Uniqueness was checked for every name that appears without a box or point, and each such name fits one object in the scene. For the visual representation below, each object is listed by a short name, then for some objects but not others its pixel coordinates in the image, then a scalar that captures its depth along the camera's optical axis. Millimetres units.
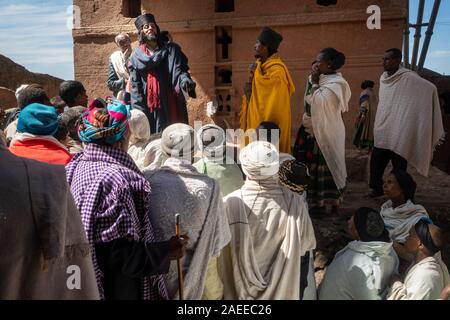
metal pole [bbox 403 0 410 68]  12898
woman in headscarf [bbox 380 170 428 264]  4200
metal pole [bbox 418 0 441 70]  11430
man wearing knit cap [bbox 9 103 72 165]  3061
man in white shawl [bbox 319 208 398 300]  3424
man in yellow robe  5141
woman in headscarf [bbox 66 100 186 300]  2299
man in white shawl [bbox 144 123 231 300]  2709
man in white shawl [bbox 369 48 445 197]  5727
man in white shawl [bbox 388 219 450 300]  3307
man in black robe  5883
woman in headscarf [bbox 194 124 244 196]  3791
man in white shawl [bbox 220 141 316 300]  3312
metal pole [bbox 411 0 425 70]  12273
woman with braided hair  5055
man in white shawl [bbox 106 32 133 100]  6730
